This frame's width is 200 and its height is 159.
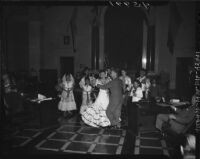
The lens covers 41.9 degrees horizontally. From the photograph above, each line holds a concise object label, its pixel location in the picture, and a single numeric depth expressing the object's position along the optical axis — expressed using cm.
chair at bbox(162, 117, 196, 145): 557
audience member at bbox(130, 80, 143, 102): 859
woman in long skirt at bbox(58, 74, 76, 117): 923
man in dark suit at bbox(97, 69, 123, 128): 777
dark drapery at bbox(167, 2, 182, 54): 1448
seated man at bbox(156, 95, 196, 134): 577
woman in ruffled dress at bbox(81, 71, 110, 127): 785
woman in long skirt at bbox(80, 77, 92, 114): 919
